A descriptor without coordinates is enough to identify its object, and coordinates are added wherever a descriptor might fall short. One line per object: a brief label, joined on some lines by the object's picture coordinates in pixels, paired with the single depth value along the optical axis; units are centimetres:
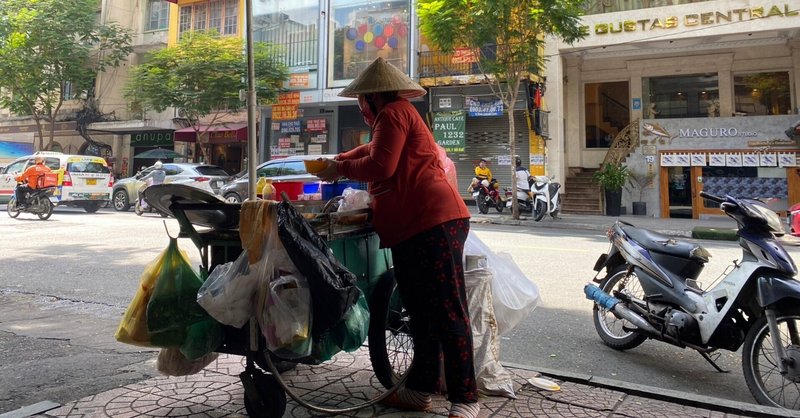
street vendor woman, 244
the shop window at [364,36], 1836
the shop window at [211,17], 2284
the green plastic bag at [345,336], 241
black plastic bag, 219
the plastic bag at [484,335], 282
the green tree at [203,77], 1953
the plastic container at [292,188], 365
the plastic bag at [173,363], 260
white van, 1560
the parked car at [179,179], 1550
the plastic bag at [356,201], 280
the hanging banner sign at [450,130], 1730
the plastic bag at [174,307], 238
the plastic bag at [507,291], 304
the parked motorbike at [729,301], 280
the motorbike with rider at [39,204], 1360
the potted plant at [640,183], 1633
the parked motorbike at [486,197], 1507
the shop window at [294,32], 2019
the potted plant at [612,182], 1595
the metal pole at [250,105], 639
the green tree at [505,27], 1286
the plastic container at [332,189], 346
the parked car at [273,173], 1384
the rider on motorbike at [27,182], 1362
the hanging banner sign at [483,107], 1677
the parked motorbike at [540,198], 1346
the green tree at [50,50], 2291
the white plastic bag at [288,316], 221
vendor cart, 244
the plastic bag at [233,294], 224
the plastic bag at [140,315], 244
